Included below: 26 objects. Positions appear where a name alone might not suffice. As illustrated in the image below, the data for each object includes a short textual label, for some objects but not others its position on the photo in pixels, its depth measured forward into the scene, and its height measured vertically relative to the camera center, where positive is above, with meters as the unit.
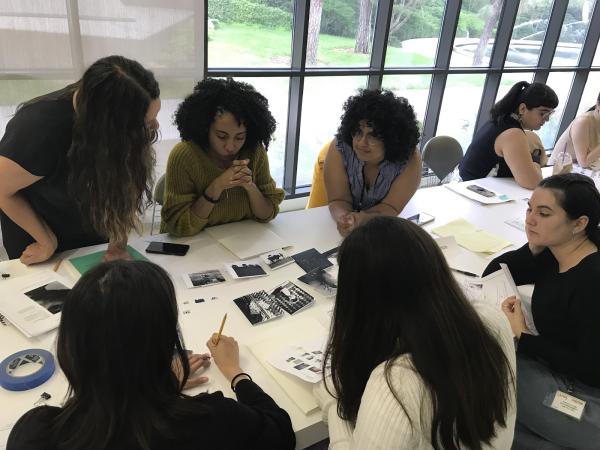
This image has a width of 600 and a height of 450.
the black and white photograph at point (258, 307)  1.55 -0.88
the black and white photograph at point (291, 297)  1.63 -0.89
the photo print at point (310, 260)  1.90 -0.87
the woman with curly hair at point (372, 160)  2.23 -0.56
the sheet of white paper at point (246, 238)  1.97 -0.87
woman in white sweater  0.89 -0.57
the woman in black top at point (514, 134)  2.94 -0.49
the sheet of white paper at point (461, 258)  2.02 -0.88
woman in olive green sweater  1.97 -0.50
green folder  1.71 -0.85
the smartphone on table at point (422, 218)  2.44 -0.86
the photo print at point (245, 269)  1.78 -0.87
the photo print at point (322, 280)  1.74 -0.88
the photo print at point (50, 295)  1.47 -0.85
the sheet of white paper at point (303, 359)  1.30 -0.89
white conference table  1.20 -0.89
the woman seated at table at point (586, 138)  3.52 -0.56
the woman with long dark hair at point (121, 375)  0.82 -0.60
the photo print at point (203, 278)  1.70 -0.88
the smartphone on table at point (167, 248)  1.90 -0.87
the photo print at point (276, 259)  1.88 -0.87
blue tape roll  1.18 -0.88
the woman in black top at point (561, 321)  1.43 -0.82
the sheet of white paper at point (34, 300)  1.39 -0.86
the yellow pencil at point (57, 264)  1.70 -0.86
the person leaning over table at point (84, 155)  1.46 -0.42
